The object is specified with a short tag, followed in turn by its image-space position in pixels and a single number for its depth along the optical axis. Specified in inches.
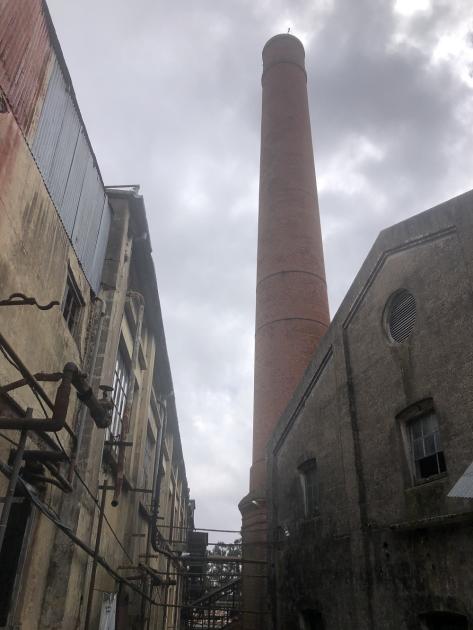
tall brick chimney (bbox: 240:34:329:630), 624.7
